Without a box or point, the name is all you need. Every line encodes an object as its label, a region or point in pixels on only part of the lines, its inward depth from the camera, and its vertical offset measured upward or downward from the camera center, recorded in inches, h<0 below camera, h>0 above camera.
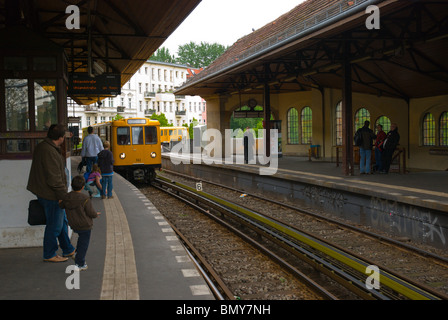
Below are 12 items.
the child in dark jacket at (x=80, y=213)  240.5 -33.7
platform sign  559.2 +68.4
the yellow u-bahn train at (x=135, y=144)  808.9 -2.5
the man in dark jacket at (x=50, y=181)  245.8 -18.5
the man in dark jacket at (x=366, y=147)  617.9 -10.7
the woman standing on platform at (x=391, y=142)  610.5 -4.7
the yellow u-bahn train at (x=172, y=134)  2536.9 +42.8
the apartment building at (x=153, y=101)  2979.3 +286.1
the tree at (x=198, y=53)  4188.7 +755.3
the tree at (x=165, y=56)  4350.4 +761.1
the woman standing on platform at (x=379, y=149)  635.8 -14.0
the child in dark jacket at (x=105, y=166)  528.4 -24.3
